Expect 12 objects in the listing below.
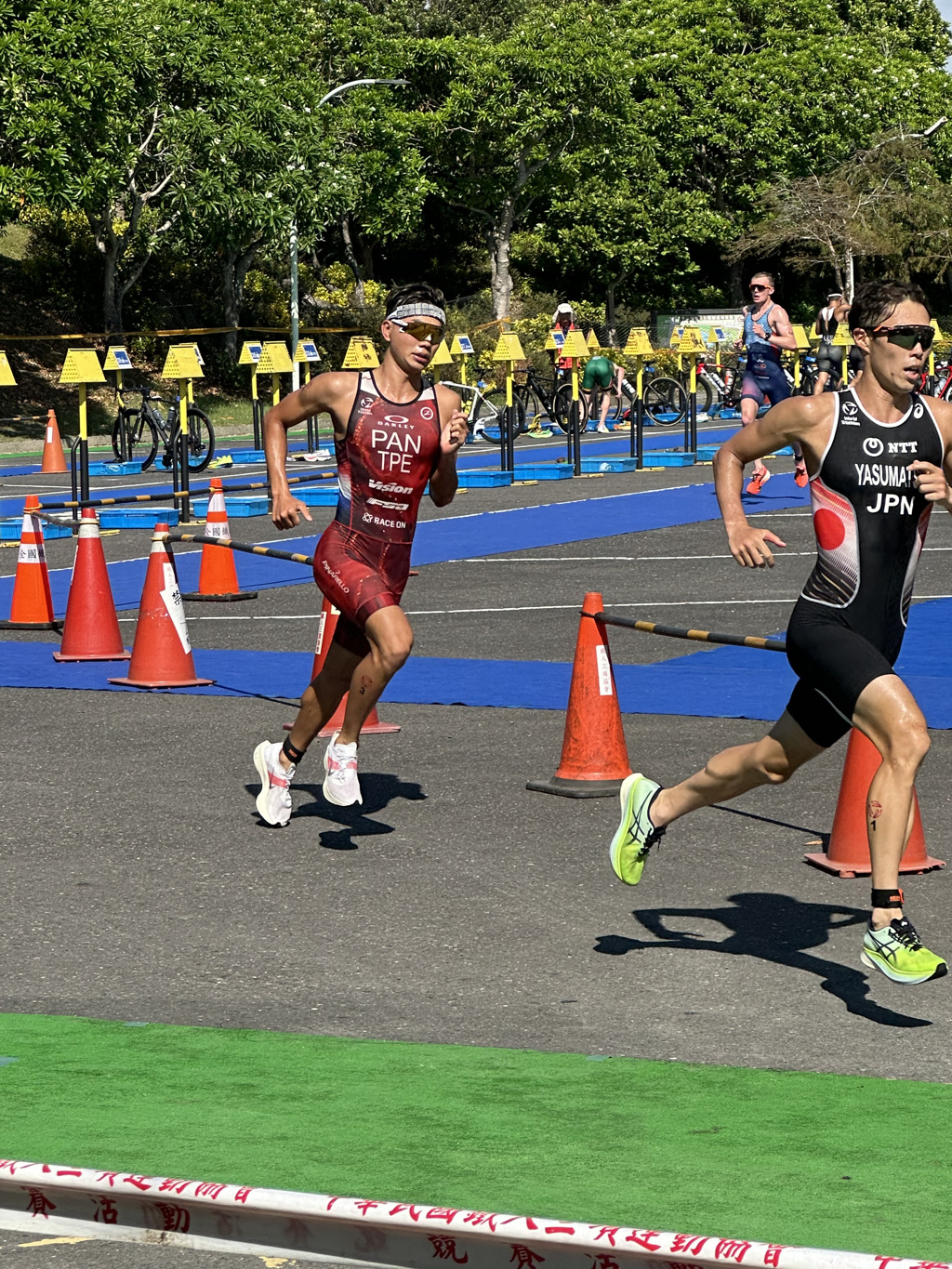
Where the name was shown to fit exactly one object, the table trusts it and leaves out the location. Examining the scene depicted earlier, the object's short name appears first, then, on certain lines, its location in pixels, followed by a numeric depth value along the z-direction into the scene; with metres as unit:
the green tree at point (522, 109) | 51.50
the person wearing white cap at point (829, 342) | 22.73
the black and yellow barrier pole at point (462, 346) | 31.44
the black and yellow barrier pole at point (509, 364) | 26.80
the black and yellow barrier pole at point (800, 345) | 34.06
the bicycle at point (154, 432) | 27.36
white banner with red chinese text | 3.48
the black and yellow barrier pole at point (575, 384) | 26.81
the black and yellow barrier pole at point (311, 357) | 33.34
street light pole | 42.50
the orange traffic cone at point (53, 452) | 32.03
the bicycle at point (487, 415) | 31.45
